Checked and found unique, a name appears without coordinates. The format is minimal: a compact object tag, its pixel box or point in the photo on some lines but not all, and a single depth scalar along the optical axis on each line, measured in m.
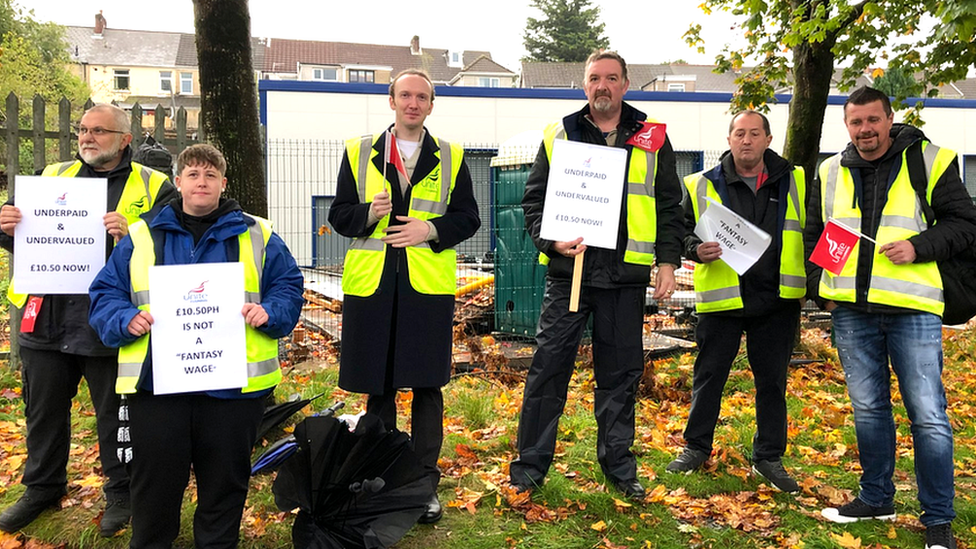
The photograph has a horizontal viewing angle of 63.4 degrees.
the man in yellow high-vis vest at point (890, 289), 3.74
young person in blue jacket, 3.25
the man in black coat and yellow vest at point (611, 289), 4.23
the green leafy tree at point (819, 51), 7.39
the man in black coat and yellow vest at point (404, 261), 3.89
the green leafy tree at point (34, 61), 36.56
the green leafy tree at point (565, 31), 55.09
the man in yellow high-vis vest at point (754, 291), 4.46
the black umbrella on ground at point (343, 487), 3.50
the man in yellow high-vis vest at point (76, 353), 3.82
